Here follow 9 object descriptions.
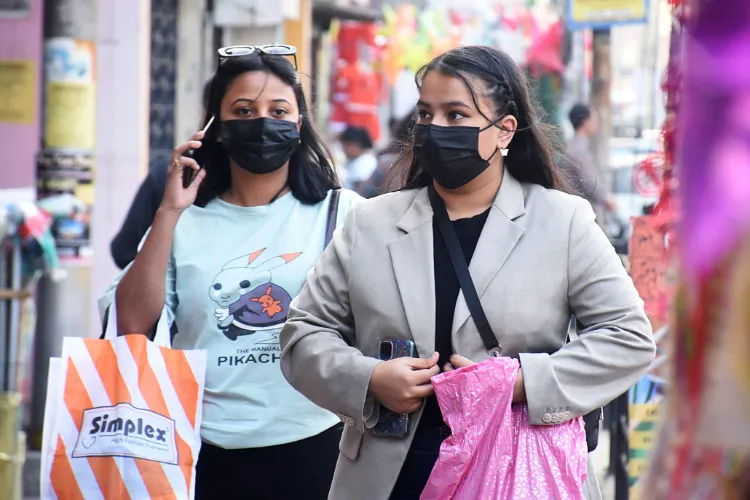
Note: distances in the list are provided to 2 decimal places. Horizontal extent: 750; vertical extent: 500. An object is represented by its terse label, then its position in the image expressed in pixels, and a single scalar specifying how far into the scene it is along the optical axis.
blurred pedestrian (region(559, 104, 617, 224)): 8.30
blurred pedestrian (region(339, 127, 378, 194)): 29.06
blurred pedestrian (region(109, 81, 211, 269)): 10.41
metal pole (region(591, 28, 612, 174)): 27.53
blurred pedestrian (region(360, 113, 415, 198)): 19.87
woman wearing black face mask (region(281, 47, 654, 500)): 5.93
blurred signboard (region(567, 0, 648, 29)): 21.50
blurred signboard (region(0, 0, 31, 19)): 16.97
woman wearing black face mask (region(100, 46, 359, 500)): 7.34
